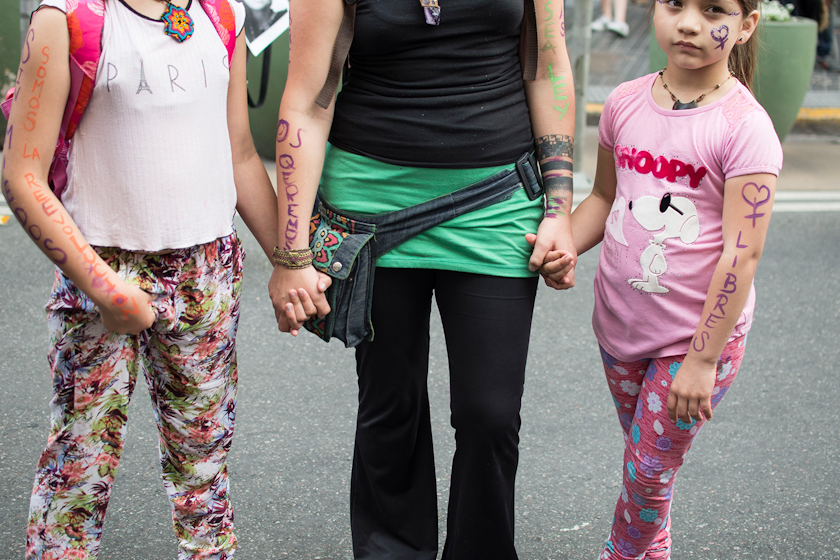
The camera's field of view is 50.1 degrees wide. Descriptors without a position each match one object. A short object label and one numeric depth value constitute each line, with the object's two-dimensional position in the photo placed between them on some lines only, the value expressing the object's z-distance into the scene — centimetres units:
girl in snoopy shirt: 174
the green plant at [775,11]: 679
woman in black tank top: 184
